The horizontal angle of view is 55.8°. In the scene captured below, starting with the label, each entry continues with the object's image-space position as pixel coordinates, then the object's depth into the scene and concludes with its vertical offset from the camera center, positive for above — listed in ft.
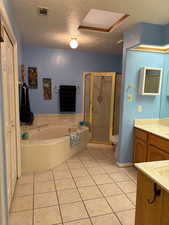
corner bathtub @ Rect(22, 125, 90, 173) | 8.91 -3.42
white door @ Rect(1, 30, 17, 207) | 6.45 -0.80
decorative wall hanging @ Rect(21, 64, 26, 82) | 12.12 +1.77
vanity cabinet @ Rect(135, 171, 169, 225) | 3.40 -2.46
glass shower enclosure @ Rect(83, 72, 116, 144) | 13.28 -0.65
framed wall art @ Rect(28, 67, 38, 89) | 13.34 +1.52
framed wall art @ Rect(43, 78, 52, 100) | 13.85 +0.60
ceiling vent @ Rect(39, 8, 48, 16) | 6.92 +3.72
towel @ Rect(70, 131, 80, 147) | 11.10 -2.98
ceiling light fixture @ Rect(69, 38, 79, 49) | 10.15 +3.37
